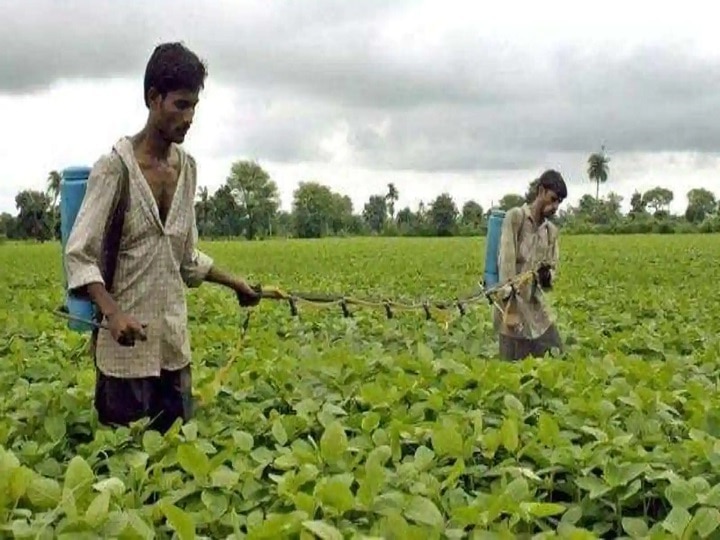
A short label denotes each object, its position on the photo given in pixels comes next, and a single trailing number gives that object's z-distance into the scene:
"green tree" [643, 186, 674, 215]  108.44
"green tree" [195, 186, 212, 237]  77.00
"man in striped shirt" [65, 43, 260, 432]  3.31
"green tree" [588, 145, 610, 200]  104.00
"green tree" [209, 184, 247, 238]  79.06
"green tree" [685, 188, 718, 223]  88.93
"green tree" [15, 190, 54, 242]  73.56
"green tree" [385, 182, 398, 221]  113.44
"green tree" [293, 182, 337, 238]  87.12
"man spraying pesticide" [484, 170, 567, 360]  6.27
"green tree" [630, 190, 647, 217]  100.38
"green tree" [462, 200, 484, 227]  78.94
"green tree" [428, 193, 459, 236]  73.38
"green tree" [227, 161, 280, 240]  84.19
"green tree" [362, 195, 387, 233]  109.59
